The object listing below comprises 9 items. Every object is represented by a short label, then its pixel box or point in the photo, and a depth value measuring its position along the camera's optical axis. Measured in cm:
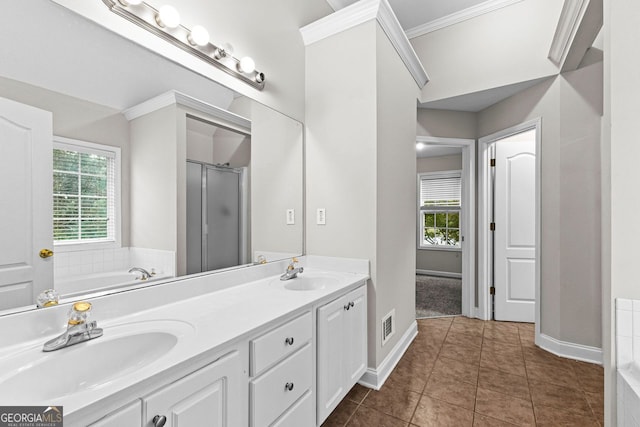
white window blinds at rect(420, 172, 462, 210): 585
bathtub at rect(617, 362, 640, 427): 99
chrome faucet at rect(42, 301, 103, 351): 91
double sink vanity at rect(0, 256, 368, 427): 77
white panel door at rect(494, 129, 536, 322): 330
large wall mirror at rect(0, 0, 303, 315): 98
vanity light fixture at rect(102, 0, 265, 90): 127
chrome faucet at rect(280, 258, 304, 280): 193
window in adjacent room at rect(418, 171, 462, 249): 588
